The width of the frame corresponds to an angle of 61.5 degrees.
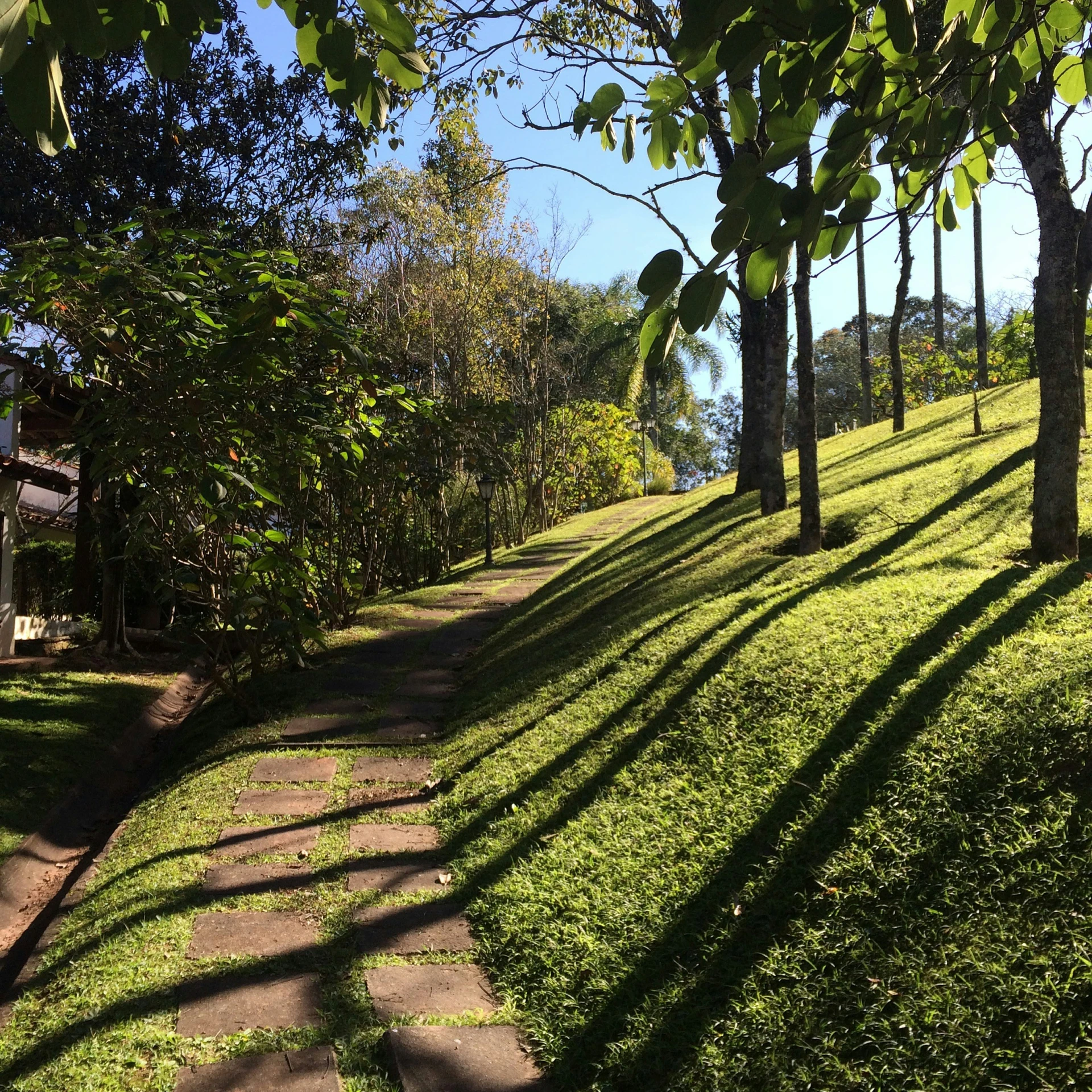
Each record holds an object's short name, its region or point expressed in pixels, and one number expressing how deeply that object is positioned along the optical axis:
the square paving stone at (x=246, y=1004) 3.22
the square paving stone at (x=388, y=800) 5.51
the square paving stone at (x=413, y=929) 3.76
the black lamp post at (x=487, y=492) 15.70
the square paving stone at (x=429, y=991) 3.29
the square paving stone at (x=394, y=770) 6.04
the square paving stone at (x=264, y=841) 4.88
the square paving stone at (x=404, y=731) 6.91
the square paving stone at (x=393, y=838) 4.85
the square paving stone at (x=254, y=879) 4.39
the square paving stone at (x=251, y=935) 3.77
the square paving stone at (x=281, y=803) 5.49
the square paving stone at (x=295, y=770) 6.13
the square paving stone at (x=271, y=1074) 2.86
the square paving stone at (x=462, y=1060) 2.86
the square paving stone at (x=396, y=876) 4.35
